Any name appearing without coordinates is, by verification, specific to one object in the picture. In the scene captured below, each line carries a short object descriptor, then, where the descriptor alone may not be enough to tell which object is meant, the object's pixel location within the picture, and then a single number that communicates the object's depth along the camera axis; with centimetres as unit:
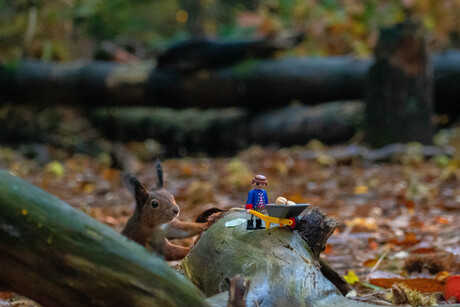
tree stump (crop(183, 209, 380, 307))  424
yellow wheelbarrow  428
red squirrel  442
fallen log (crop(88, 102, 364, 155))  1260
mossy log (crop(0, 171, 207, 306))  407
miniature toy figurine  434
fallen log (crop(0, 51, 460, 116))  1256
